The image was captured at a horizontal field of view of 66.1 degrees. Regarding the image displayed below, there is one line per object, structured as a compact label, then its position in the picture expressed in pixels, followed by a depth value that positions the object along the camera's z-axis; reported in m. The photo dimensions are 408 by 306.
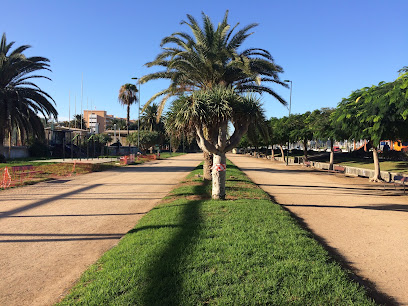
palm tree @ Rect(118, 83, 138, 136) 62.53
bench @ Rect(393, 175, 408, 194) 14.08
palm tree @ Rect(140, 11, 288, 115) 14.12
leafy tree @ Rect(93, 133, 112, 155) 52.11
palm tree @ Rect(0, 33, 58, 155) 23.19
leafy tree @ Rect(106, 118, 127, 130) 111.19
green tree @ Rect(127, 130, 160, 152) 56.94
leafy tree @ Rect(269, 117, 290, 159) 38.53
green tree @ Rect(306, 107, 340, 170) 25.60
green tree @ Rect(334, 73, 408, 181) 11.31
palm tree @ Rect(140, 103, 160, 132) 72.75
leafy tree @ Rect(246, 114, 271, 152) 14.92
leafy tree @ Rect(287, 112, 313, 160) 33.94
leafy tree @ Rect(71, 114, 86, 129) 95.75
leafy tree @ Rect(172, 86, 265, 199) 9.23
